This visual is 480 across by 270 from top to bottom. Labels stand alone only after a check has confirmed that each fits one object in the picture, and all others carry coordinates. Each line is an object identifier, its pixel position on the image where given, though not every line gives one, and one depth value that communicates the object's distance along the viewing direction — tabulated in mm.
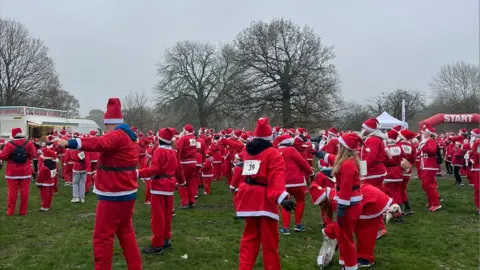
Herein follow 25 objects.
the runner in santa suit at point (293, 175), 8164
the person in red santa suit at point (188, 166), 11508
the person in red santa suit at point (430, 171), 11047
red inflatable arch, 35625
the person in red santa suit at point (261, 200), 5070
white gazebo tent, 27230
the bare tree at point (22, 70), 44969
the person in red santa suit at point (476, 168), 11132
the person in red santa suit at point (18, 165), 10258
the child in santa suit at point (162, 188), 6941
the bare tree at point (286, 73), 39719
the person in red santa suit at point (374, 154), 8570
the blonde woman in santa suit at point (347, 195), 5594
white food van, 30875
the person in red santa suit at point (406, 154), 10422
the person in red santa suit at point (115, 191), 5113
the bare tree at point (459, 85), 55600
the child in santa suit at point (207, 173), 14414
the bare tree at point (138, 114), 47688
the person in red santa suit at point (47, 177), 11242
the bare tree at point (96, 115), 69425
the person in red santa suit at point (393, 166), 9843
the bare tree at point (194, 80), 52094
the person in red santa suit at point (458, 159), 16453
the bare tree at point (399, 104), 51962
